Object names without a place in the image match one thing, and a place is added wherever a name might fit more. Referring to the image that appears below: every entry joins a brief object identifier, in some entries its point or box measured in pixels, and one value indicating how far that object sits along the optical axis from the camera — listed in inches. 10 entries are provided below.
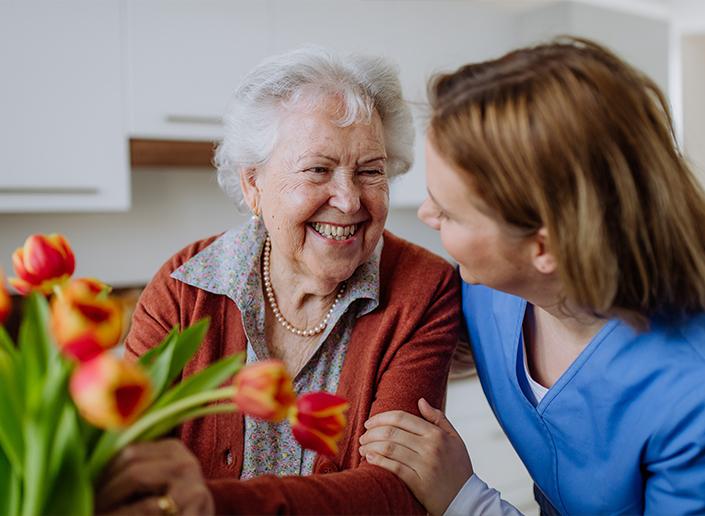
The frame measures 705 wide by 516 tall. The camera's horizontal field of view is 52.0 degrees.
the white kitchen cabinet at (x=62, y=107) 82.8
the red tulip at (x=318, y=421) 24.6
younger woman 33.7
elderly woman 46.3
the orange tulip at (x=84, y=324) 21.4
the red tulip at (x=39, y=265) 26.0
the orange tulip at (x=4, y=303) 24.8
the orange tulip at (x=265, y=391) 22.6
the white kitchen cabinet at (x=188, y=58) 89.2
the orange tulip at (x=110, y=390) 19.6
